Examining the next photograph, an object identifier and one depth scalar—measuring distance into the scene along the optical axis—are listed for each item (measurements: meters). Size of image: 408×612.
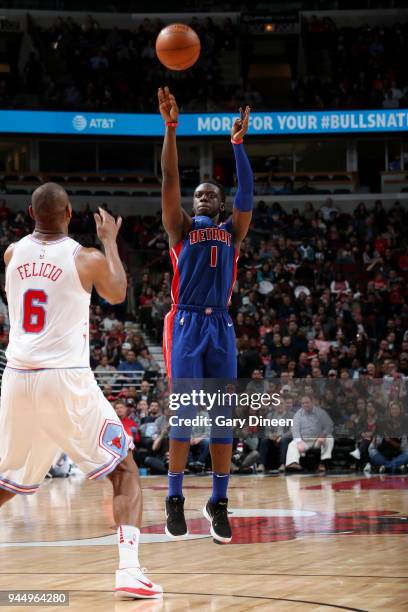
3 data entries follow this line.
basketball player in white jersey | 8.94
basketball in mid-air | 13.20
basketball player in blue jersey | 11.50
